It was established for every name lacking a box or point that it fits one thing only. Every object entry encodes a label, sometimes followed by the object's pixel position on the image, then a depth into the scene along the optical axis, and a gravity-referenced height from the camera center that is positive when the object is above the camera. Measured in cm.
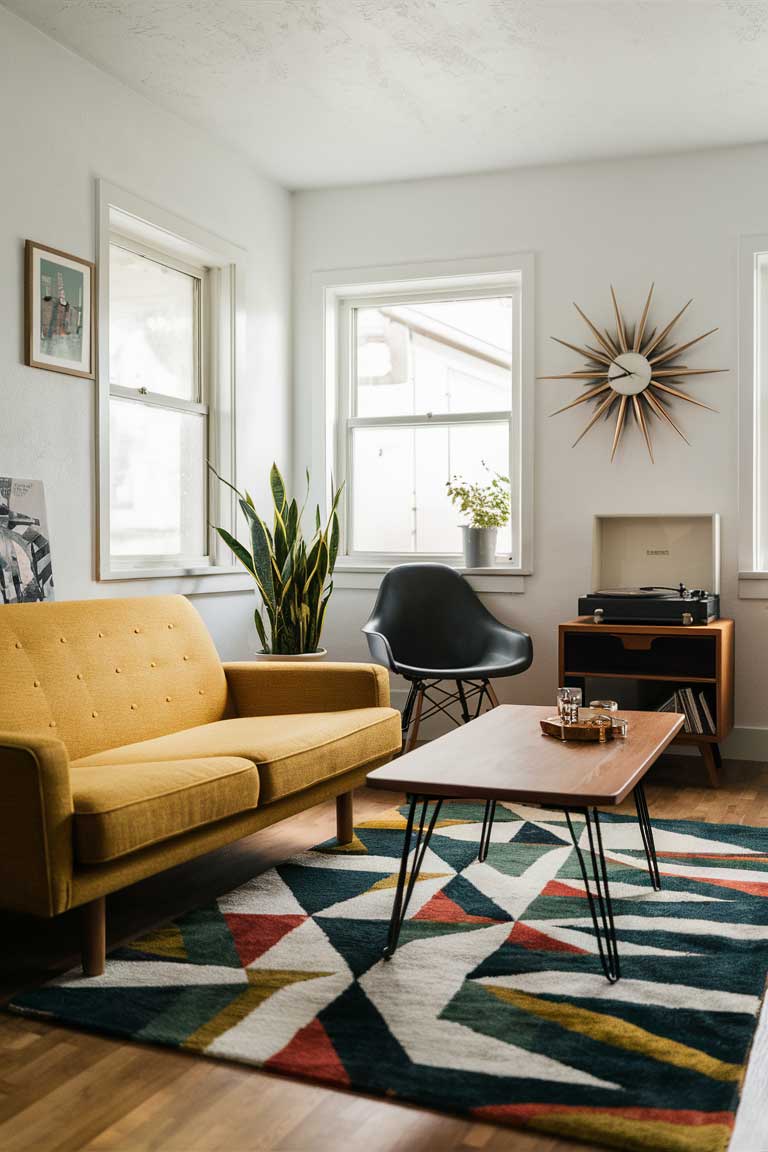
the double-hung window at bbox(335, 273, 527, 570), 529 +73
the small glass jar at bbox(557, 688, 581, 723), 289 -40
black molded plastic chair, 485 -32
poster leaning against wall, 347 +4
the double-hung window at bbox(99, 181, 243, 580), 423 +71
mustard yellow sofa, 224 -51
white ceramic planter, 459 -43
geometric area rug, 188 -91
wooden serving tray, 280 -45
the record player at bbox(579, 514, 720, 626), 447 -6
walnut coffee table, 224 -48
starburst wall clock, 485 +82
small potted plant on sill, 513 +21
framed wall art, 362 +84
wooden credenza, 435 -42
